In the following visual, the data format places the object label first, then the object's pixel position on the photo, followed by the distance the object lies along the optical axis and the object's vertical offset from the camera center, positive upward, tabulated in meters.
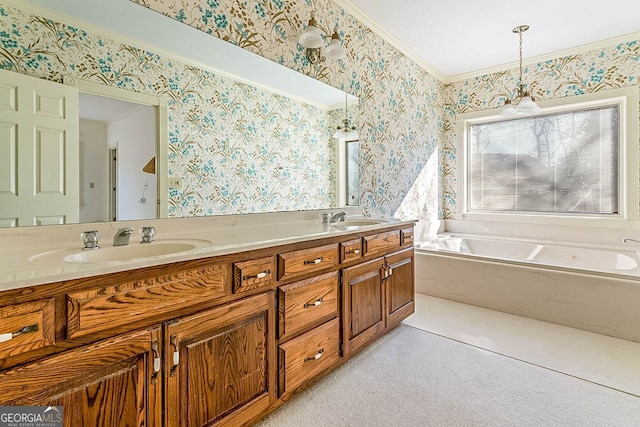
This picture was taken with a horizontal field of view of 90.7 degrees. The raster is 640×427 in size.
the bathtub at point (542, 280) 2.16 -0.55
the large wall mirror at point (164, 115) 1.25 +0.49
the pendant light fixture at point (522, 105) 2.54 +0.91
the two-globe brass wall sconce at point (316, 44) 1.95 +1.09
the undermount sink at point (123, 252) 1.05 -0.14
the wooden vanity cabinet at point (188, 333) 0.79 -0.40
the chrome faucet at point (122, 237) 1.25 -0.10
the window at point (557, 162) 2.97 +0.52
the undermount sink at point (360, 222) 2.27 -0.07
